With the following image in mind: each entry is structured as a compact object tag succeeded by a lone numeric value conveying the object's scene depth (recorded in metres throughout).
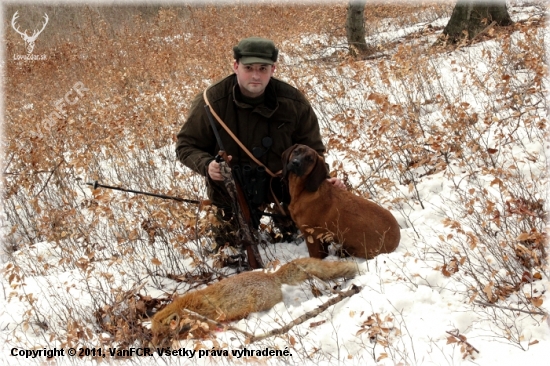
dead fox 3.34
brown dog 3.90
